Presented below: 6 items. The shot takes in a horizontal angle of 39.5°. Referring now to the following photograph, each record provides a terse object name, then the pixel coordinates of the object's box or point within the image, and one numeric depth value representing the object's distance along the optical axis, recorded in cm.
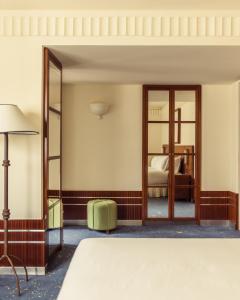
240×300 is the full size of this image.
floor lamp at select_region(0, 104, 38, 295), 279
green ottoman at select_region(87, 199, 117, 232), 472
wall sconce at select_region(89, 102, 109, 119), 506
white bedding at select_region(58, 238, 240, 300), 147
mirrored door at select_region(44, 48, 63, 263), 326
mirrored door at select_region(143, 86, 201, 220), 524
